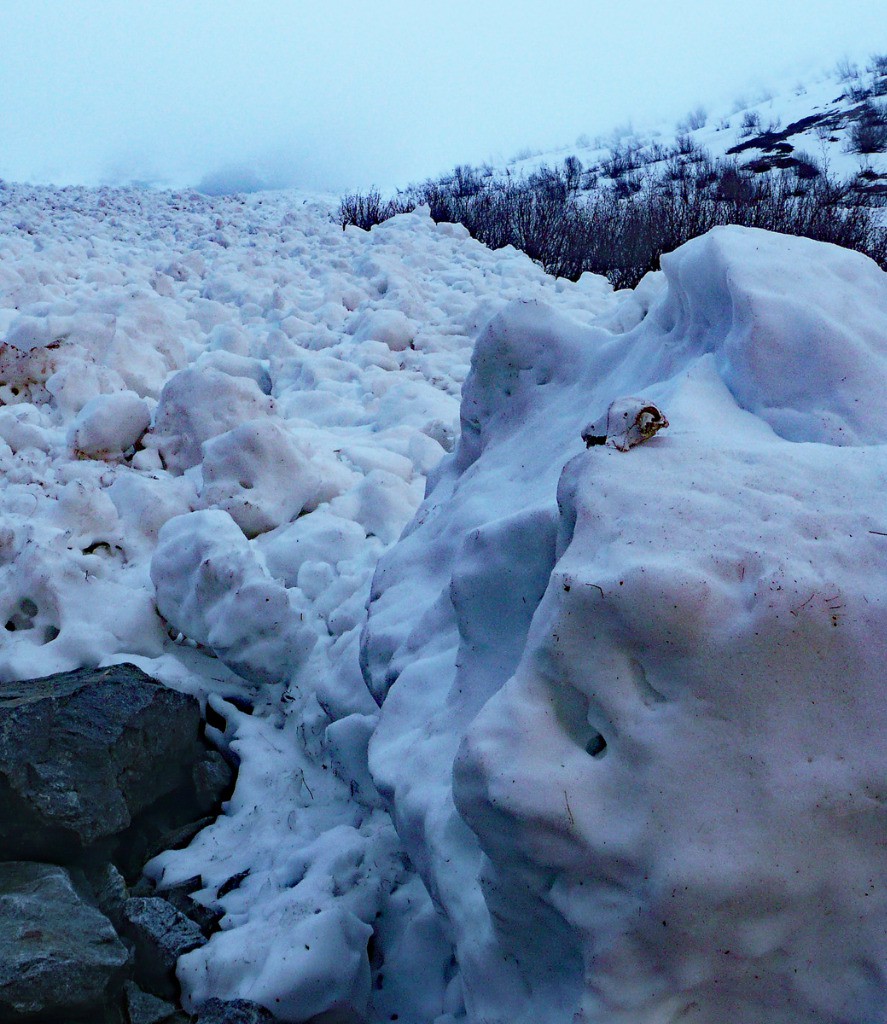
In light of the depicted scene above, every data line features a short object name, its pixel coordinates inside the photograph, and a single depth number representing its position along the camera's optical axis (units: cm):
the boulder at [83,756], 166
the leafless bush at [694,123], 2161
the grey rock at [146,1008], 142
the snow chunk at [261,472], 288
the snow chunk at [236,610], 222
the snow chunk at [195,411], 323
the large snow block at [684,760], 95
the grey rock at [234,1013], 138
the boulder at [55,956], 130
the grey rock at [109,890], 160
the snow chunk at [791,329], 140
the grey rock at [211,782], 198
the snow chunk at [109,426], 324
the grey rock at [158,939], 150
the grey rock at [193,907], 161
